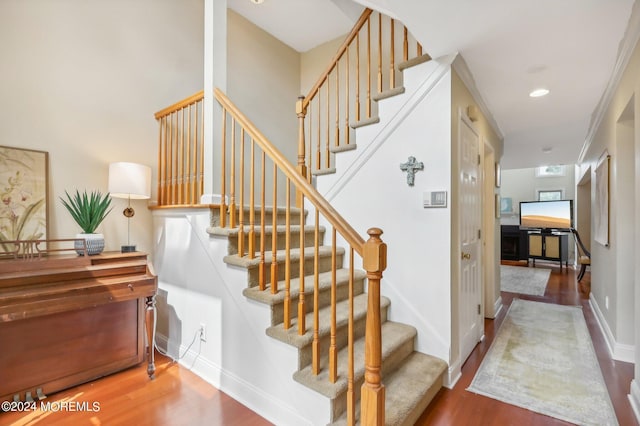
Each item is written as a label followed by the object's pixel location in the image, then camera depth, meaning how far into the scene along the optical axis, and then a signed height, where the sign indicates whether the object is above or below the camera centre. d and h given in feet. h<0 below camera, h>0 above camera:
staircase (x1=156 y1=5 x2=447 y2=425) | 4.69 -1.55
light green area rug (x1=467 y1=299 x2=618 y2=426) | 6.37 -4.18
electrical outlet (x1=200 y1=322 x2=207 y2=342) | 7.42 -3.00
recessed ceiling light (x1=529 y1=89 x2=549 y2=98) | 8.96 +3.70
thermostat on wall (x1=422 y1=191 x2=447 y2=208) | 7.04 +0.35
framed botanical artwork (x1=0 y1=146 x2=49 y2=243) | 7.08 +0.49
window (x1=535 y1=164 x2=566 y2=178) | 28.96 +4.15
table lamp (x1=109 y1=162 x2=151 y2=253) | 8.06 +0.88
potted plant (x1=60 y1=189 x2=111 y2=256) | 7.39 -0.12
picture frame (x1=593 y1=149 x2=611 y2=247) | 9.73 +0.43
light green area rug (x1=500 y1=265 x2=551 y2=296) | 16.79 -4.36
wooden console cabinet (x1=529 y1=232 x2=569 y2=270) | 23.62 -2.75
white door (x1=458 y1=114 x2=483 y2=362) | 7.89 -0.85
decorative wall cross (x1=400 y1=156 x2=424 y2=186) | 7.45 +1.14
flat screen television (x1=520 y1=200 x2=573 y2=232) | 26.61 -0.18
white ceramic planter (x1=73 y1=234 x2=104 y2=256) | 7.34 -0.76
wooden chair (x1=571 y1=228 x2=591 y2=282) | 17.00 -2.70
